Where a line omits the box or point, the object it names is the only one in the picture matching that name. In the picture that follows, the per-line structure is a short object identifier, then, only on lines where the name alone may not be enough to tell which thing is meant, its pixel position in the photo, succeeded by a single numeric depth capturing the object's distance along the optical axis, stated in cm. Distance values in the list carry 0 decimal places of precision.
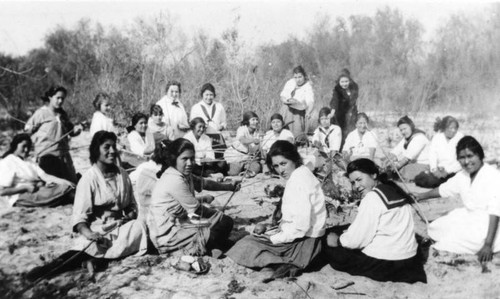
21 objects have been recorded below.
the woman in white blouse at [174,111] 764
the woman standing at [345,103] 812
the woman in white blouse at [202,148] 694
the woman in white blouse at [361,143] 707
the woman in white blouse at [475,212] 391
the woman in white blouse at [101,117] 636
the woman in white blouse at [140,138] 649
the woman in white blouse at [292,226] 374
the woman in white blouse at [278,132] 706
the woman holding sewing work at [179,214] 399
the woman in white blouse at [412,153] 690
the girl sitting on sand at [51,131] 598
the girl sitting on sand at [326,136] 714
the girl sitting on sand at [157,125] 718
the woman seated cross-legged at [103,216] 381
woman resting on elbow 533
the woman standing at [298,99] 797
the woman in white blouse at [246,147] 732
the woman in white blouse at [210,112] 771
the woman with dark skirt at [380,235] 366
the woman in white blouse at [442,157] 657
